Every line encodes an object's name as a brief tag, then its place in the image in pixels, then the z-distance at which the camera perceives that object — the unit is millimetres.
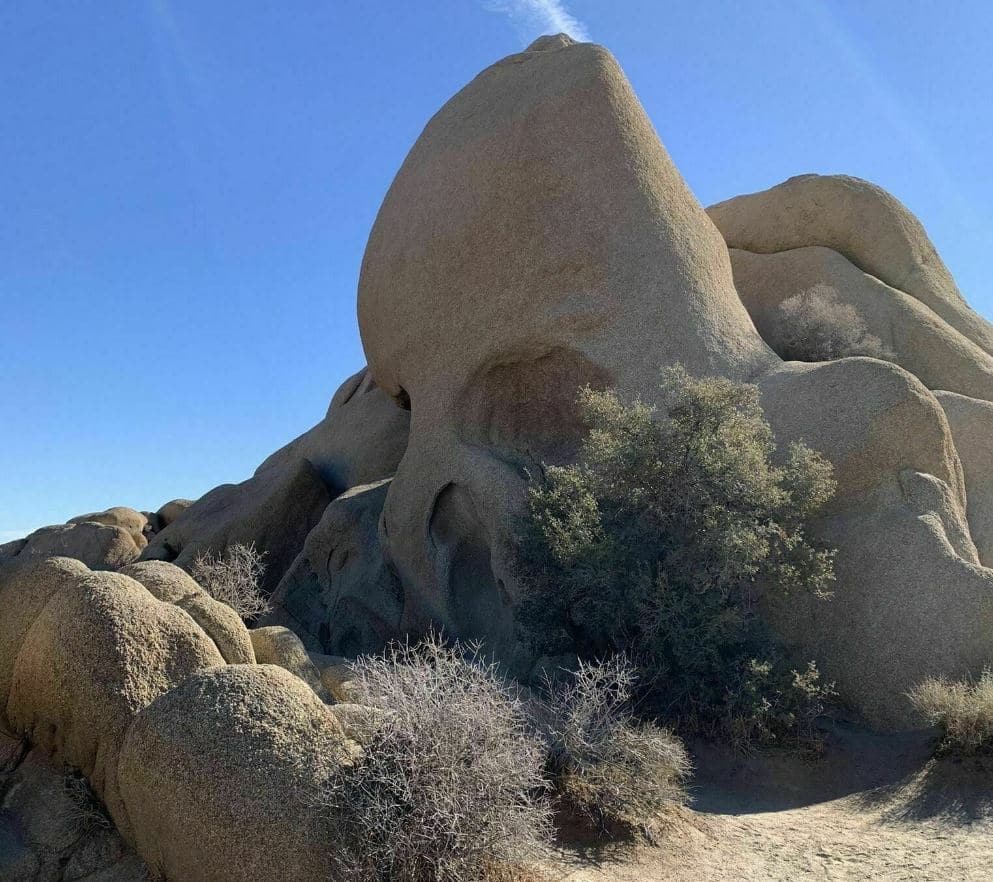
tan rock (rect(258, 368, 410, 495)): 18359
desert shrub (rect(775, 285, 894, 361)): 14320
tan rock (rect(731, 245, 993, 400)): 14641
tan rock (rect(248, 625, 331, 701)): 7938
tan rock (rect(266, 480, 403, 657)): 13586
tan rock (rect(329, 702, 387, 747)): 5332
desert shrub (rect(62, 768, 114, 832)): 5469
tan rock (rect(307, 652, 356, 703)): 7746
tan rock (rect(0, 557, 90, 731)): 6051
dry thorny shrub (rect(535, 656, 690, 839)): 6426
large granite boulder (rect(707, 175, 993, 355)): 17312
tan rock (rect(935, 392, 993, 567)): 11375
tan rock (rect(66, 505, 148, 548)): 23375
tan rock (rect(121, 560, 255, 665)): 6863
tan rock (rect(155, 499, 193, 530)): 22969
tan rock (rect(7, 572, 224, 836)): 5586
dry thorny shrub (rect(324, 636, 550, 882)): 4820
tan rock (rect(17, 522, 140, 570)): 19328
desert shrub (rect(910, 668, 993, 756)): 7938
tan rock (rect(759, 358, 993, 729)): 9242
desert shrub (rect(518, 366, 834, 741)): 8742
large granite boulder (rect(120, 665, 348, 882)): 4762
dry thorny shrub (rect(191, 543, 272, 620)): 12500
